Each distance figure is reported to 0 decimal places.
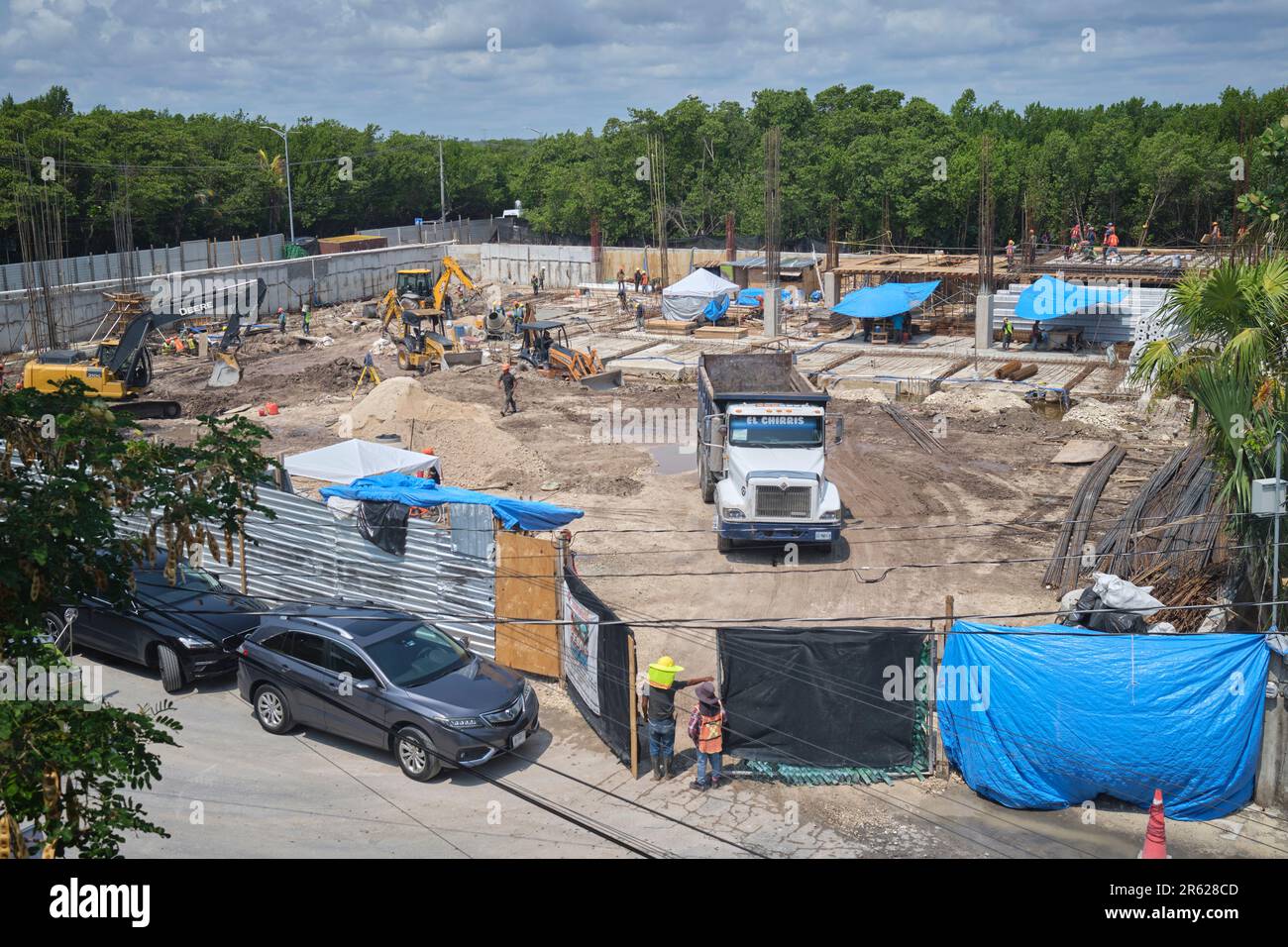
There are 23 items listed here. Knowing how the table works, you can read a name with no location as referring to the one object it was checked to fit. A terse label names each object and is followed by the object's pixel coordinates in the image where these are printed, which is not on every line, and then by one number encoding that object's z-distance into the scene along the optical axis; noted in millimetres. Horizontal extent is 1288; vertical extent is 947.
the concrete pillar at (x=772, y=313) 44781
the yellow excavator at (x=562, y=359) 36250
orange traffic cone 10812
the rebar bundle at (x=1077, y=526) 18359
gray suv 12930
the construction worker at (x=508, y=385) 31859
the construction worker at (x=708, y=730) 12508
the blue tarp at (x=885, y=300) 41375
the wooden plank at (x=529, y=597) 15359
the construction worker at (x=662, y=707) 12773
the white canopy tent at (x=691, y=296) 47125
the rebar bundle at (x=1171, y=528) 16156
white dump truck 19828
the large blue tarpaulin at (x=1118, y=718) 11820
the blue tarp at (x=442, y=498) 17625
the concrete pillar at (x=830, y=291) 48906
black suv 15695
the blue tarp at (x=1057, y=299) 38094
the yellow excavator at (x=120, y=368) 33625
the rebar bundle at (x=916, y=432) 28141
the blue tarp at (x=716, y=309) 46812
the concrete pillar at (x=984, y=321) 39031
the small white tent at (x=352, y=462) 21000
